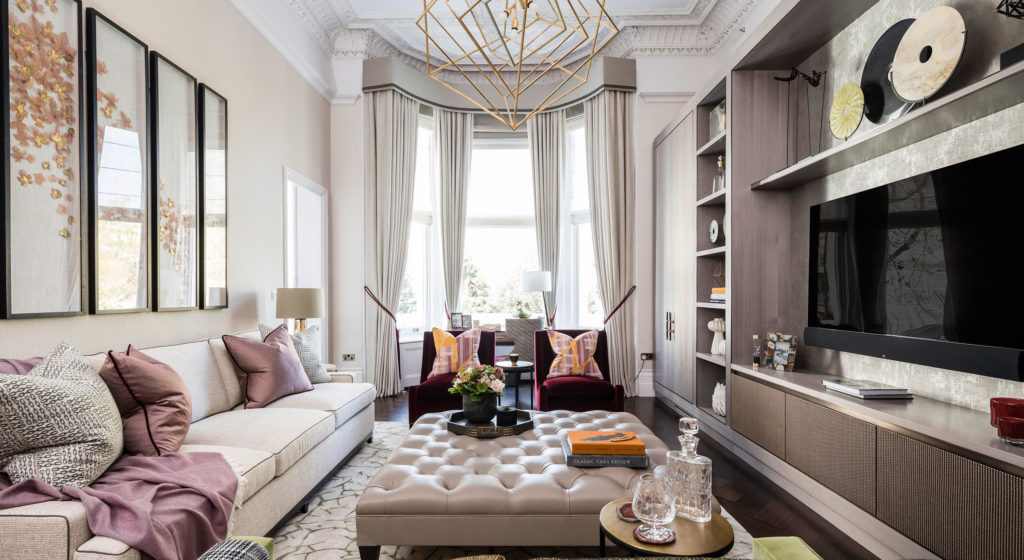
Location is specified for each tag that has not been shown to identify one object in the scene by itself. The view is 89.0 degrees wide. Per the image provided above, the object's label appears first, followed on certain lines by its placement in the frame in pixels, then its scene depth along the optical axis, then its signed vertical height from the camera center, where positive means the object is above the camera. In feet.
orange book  7.44 -2.42
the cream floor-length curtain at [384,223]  18.48 +1.95
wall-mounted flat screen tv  6.61 +0.14
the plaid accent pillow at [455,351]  14.53 -2.08
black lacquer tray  8.98 -2.64
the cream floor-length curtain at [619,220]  18.57 +2.06
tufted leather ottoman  6.46 -2.85
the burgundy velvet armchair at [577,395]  13.46 -3.04
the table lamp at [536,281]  18.66 -0.14
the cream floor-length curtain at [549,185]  19.78 +3.53
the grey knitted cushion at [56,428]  5.28 -1.62
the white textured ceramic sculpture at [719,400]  12.91 -3.08
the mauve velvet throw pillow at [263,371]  10.25 -1.90
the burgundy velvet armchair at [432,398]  13.24 -3.09
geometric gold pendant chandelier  16.90 +8.37
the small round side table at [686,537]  4.68 -2.43
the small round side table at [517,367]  14.76 -2.62
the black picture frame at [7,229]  6.66 +0.61
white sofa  4.81 -2.52
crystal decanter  5.20 -2.08
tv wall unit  6.20 -1.22
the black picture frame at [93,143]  8.10 +2.09
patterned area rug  7.42 -3.99
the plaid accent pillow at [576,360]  14.55 -2.31
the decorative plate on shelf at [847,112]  9.44 +3.11
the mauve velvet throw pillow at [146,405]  6.84 -1.75
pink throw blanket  5.08 -2.43
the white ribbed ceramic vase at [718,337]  13.73 -1.58
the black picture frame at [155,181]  9.43 +1.74
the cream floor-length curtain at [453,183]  19.76 +3.62
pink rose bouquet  9.34 -1.91
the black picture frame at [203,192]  10.95 +1.80
